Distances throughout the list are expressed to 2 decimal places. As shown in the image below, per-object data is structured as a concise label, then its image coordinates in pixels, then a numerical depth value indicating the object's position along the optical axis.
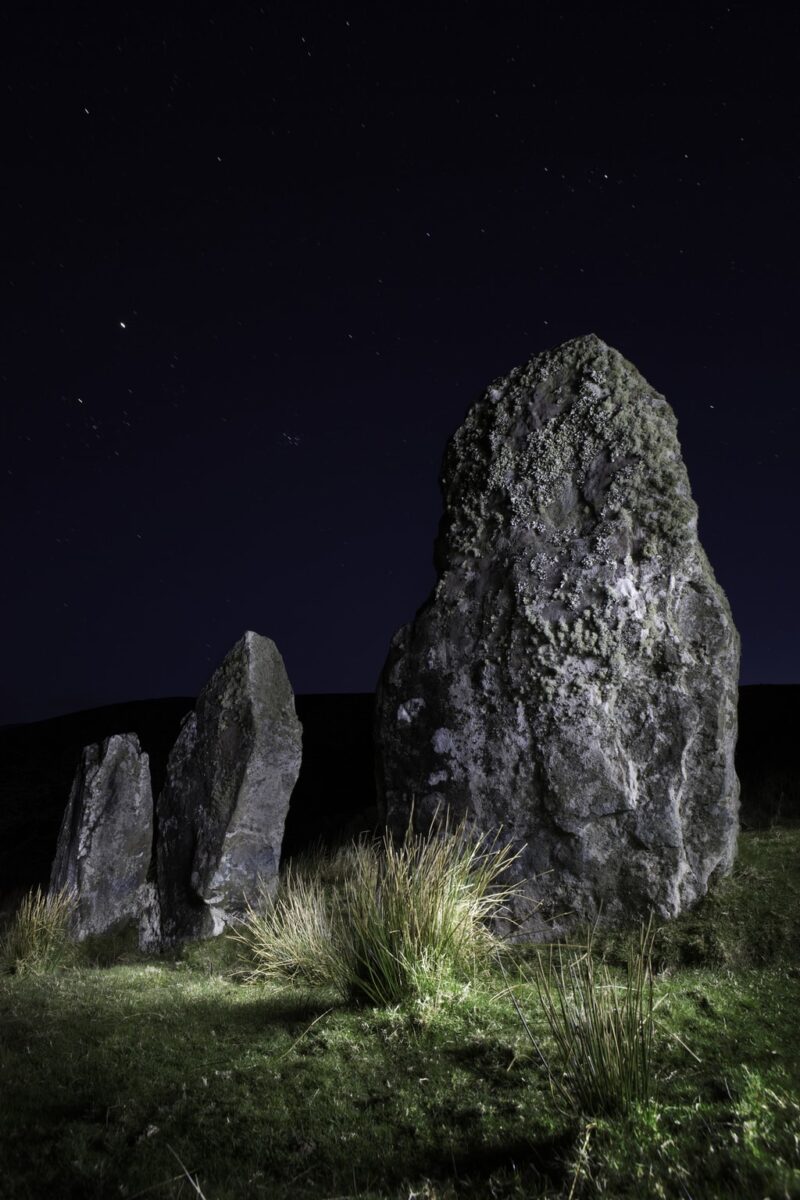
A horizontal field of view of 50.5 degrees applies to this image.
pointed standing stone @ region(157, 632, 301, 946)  6.92
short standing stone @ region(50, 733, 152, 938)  7.58
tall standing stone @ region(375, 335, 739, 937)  5.44
